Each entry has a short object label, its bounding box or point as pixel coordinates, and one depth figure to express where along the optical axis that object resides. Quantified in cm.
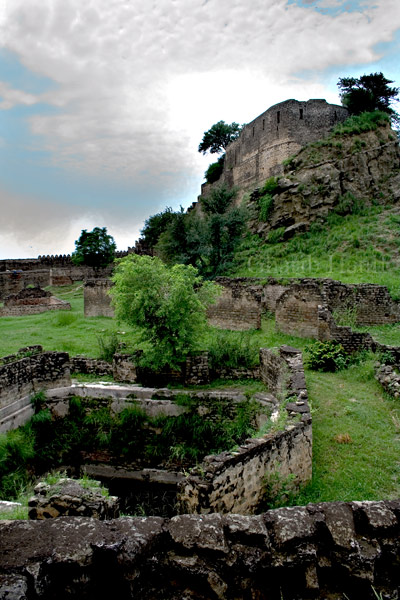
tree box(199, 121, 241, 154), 5169
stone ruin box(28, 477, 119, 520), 432
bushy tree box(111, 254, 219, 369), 984
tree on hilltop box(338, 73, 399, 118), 3572
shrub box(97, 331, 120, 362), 1108
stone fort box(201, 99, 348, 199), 3625
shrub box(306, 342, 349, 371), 1095
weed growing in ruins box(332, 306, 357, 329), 1498
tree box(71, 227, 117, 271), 3859
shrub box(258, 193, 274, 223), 3162
